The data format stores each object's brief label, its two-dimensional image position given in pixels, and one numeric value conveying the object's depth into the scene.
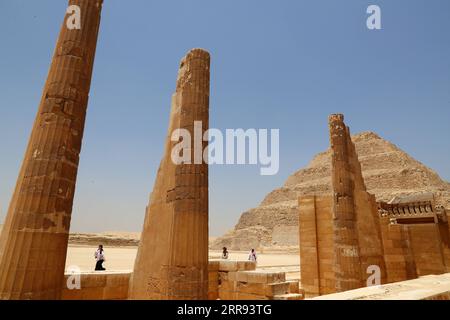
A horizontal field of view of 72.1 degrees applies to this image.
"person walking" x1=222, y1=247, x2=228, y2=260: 14.76
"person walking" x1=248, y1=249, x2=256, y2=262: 16.27
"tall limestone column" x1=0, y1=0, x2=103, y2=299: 4.20
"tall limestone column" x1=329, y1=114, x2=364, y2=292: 9.02
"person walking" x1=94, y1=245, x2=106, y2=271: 9.60
